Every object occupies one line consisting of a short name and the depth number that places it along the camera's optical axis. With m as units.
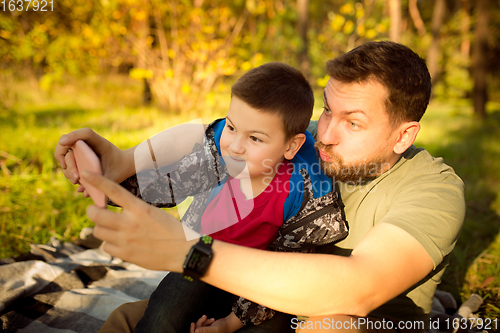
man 0.99
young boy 1.53
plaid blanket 1.77
